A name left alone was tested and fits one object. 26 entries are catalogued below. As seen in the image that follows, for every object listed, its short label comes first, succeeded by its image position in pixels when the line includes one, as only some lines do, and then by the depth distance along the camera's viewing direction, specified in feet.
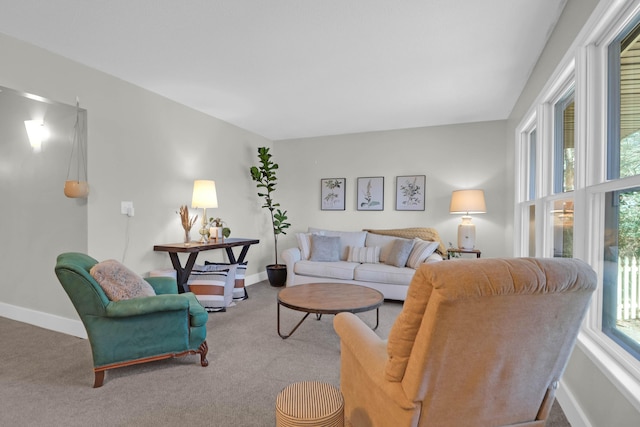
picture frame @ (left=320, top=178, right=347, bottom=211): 17.67
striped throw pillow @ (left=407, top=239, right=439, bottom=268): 13.49
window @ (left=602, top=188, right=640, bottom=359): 4.67
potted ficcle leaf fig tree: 16.19
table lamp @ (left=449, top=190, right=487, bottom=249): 13.76
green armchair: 6.75
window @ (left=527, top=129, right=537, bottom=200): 11.19
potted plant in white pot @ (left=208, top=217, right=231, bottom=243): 13.20
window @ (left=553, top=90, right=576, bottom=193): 7.45
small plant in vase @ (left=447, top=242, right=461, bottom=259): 13.99
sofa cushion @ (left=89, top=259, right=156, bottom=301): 7.13
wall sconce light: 10.16
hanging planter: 9.66
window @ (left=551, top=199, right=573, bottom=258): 7.29
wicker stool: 3.81
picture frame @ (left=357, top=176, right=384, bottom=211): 16.84
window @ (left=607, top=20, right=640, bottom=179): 4.72
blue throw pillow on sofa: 15.10
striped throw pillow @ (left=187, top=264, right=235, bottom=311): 11.75
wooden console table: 11.18
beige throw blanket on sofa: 14.98
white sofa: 13.41
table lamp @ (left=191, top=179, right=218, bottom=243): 12.47
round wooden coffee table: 8.36
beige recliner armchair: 3.13
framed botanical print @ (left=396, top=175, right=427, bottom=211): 16.03
